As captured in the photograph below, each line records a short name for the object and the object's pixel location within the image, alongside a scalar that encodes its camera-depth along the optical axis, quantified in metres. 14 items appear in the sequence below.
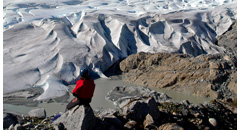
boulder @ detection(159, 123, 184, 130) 5.36
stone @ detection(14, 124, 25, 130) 5.47
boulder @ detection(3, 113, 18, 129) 6.16
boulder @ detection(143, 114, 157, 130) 5.73
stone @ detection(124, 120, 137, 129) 5.73
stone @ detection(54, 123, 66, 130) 5.45
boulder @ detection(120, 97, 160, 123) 6.15
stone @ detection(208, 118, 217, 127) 6.22
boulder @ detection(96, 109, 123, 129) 5.73
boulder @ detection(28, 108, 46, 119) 7.26
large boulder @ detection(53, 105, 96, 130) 5.32
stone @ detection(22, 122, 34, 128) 5.63
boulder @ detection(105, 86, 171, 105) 10.29
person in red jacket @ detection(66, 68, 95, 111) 5.45
